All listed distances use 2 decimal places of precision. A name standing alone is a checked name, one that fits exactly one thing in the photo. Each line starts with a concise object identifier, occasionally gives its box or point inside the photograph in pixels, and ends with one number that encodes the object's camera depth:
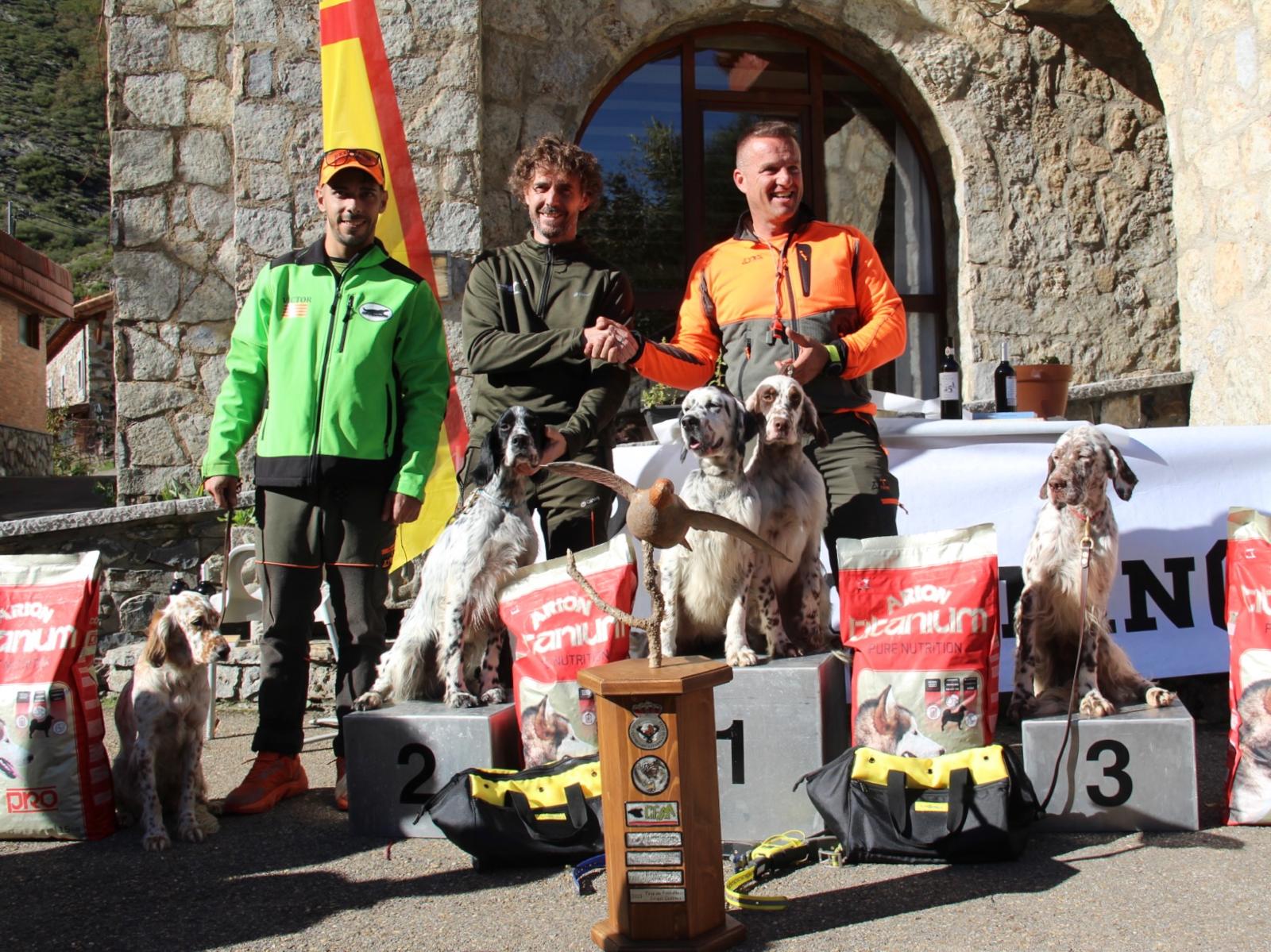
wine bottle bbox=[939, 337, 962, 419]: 4.45
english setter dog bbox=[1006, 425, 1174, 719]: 2.93
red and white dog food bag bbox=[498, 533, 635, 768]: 2.98
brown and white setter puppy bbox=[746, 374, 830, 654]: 2.98
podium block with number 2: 3.00
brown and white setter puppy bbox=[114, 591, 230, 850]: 3.02
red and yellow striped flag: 5.33
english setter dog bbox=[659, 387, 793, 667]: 2.91
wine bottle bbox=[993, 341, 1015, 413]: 4.74
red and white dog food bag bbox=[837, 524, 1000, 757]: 2.82
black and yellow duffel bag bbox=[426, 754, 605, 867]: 2.65
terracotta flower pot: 4.65
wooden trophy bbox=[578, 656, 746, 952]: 2.12
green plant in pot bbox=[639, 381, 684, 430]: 5.42
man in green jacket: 3.26
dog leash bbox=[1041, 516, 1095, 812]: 2.77
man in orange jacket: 3.29
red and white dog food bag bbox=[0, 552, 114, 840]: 3.06
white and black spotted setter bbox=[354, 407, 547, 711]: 3.09
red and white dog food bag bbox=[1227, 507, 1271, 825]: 2.78
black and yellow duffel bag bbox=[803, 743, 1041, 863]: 2.56
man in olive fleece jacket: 3.27
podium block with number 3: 2.76
